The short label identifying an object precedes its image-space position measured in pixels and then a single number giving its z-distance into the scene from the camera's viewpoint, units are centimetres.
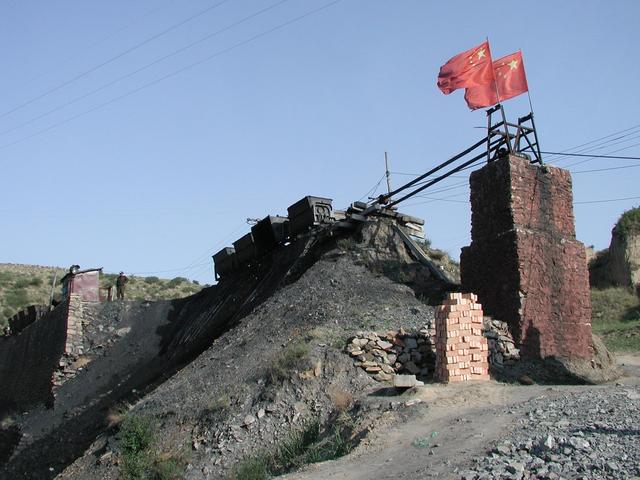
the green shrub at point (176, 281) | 5044
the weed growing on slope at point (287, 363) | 1461
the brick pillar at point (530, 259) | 1582
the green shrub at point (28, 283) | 5025
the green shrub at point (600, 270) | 3862
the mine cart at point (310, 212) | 2373
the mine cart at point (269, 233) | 2570
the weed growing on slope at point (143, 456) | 1349
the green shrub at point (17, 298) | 4662
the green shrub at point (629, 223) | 3809
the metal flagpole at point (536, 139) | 1724
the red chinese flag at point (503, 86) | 1764
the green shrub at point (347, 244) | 2109
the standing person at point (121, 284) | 3310
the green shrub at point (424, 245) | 2202
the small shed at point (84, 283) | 2988
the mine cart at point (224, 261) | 2859
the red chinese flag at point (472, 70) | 1780
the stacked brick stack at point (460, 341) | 1408
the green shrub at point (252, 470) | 1192
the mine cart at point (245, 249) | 2709
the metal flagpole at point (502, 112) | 1720
